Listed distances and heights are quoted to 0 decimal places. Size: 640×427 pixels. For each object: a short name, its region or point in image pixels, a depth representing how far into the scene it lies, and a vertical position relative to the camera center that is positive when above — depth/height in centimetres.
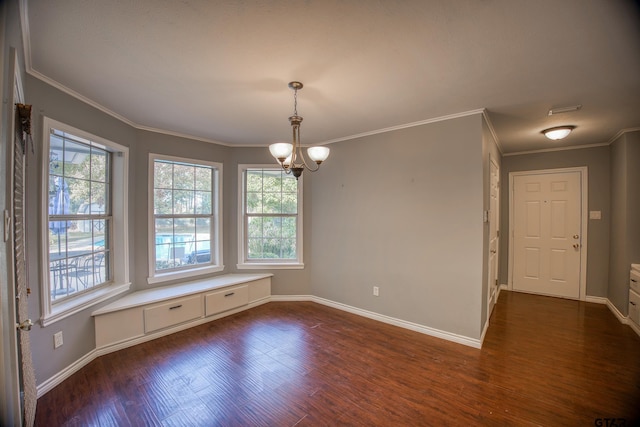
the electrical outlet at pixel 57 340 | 219 -108
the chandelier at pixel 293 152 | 216 +51
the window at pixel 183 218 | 347 -9
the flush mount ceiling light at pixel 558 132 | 323 +99
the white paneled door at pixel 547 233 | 431 -37
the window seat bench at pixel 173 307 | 271 -116
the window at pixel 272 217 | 423 -9
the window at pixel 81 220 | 225 -9
